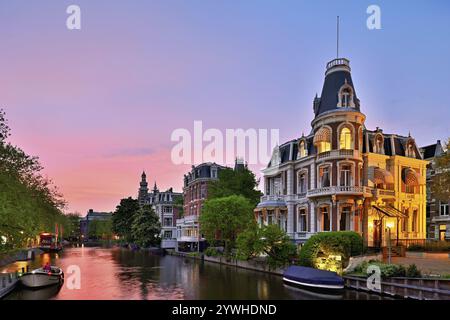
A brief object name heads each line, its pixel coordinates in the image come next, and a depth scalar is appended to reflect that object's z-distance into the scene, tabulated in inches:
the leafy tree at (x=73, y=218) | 6953.7
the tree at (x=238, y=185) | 2746.1
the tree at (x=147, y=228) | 3900.1
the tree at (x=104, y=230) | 6969.0
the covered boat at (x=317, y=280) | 1230.9
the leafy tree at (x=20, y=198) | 1275.8
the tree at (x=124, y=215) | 4977.9
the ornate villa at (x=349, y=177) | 1740.9
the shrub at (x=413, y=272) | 1167.6
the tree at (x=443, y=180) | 1389.0
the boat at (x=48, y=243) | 3668.8
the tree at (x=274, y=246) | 1676.9
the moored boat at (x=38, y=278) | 1326.3
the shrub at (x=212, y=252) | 2383.9
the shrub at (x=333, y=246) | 1505.9
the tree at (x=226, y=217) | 2170.3
